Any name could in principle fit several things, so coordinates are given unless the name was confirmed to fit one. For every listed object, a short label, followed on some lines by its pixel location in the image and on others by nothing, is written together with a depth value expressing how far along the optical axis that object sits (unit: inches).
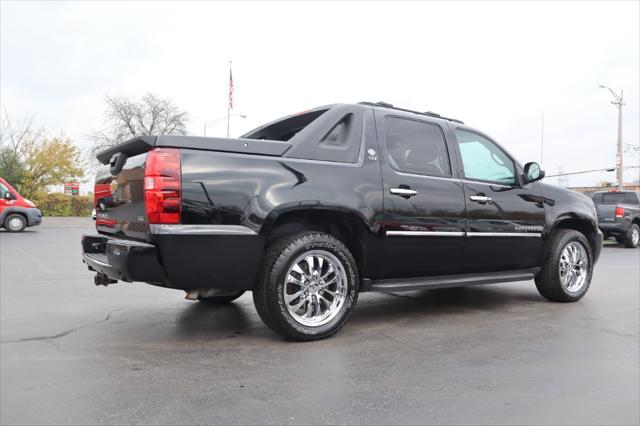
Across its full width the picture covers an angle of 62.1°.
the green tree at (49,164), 1386.6
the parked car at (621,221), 600.4
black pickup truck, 139.9
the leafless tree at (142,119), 1865.2
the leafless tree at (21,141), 1443.2
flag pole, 1517.0
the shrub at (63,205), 1176.2
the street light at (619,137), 1175.0
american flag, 1344.7
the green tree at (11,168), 1282.0
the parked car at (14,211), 678.5
